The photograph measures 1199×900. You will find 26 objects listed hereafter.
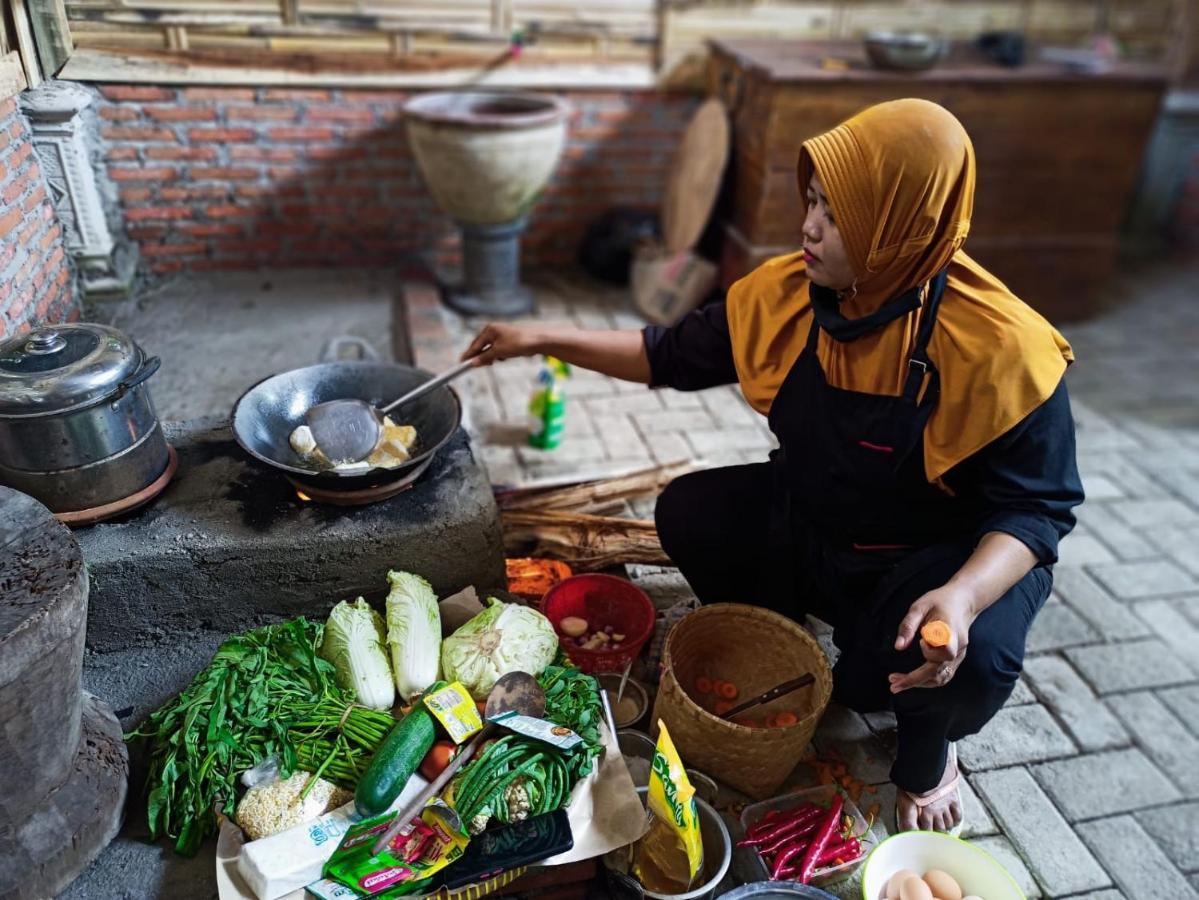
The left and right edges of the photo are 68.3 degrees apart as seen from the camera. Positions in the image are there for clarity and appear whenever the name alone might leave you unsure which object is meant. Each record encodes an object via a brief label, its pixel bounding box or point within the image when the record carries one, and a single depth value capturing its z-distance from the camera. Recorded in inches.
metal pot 87.2
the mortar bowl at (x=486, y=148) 176.9
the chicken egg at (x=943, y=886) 81.7
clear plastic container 89.6
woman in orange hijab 78.9
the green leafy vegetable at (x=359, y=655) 94.7
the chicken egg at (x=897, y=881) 82.3
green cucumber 81.6
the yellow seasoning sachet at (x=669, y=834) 80.5
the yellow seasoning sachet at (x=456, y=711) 87.5
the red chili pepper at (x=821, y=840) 86.4
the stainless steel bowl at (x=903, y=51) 184.5
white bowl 81.3
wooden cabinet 185.3
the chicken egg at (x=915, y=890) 80.3
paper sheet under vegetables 79.7
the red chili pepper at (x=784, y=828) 88.4
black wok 100.4
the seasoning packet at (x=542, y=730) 84.0
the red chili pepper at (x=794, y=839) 88.6
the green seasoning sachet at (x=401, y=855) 75.8
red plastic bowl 111.0
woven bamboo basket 89.1
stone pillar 109.0
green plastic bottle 152.6
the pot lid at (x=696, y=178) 202.4
